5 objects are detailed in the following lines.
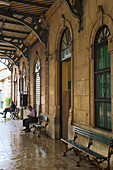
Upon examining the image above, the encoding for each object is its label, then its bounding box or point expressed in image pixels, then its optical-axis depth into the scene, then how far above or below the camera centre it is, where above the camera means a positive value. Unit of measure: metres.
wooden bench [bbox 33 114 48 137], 8.33 -1.32
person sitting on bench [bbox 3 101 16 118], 15.37 -1.22
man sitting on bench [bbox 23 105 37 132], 9.50 -1.26
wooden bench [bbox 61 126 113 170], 4.09 -1.21
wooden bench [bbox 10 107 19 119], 14.92 -1.59
